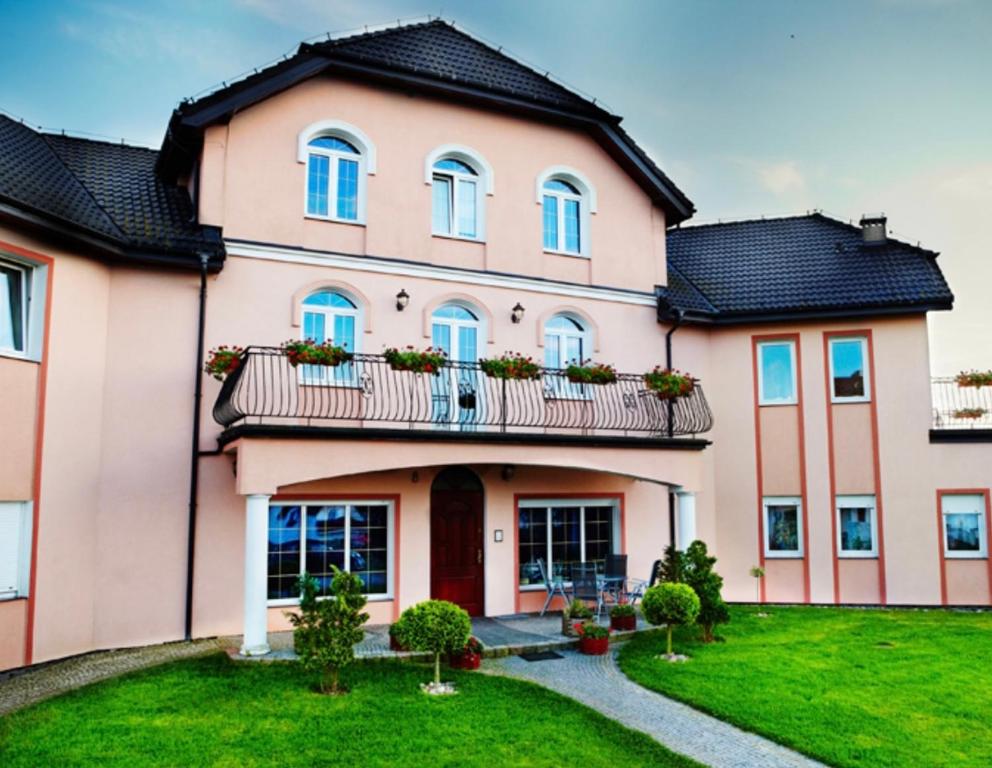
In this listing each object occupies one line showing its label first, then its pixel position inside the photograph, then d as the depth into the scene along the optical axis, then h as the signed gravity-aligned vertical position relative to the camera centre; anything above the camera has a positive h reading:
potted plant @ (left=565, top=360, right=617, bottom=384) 13.24 +1.95
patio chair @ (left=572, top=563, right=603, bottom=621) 13.38 -1.64
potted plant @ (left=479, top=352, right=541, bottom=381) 12.54 +1.94
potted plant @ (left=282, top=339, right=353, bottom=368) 10.97 +1.89
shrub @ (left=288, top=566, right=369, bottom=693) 9.22 -1.58
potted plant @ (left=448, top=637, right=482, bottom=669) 10.52 -2.17
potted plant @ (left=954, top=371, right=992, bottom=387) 16.03 +2.27
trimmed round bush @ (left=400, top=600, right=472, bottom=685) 9.58 -1.63
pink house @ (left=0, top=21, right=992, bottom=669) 11.21 +1.96
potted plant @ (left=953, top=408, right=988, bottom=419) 16.08 +1.59
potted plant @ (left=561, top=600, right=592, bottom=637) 12.30 -1.90
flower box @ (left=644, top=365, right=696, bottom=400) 13.85 +1.87
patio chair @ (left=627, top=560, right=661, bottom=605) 13.13 -1.70
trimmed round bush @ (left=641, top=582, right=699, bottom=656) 11.23 -1.58
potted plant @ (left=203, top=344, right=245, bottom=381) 11.63 +1.88
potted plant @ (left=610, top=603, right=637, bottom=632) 12.89 -2.02
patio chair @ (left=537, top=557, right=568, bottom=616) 13.79 -1.62
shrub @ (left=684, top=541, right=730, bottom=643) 12.10 -1.43
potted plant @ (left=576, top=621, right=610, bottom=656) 11.66 -2.14
